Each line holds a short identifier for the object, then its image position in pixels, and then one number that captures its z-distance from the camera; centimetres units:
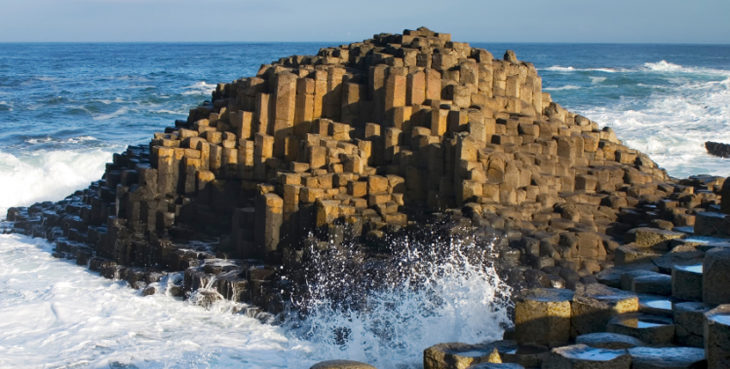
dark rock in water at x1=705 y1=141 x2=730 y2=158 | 2772
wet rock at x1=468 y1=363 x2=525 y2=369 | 714
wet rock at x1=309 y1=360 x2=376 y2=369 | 732
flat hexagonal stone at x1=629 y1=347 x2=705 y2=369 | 675
